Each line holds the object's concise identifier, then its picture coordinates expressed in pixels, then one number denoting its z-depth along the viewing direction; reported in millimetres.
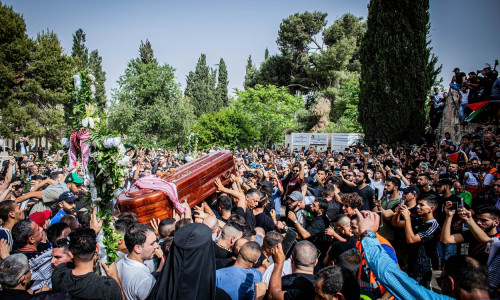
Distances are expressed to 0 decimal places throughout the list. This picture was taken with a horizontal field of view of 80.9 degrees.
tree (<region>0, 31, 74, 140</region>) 22953
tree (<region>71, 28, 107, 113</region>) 33094
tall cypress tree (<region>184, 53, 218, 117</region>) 42062
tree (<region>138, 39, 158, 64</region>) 30391
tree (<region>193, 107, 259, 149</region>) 23484
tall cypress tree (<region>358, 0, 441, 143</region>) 14633
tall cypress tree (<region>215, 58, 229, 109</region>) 46209
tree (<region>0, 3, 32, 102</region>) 22312
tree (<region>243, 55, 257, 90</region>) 37156
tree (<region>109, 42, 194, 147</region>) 21531
